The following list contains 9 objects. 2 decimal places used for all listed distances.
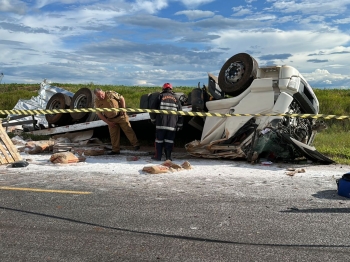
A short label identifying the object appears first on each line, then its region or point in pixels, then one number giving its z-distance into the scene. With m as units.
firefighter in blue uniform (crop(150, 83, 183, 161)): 8.32
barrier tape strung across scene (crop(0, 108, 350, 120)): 7.15
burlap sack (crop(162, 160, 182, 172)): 6.98
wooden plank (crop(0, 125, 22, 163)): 7.86
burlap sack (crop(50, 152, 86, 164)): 7.71
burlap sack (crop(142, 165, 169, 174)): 6.68
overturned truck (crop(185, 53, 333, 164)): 7.74
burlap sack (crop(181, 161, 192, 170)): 7.14
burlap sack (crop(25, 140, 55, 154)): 9.34
